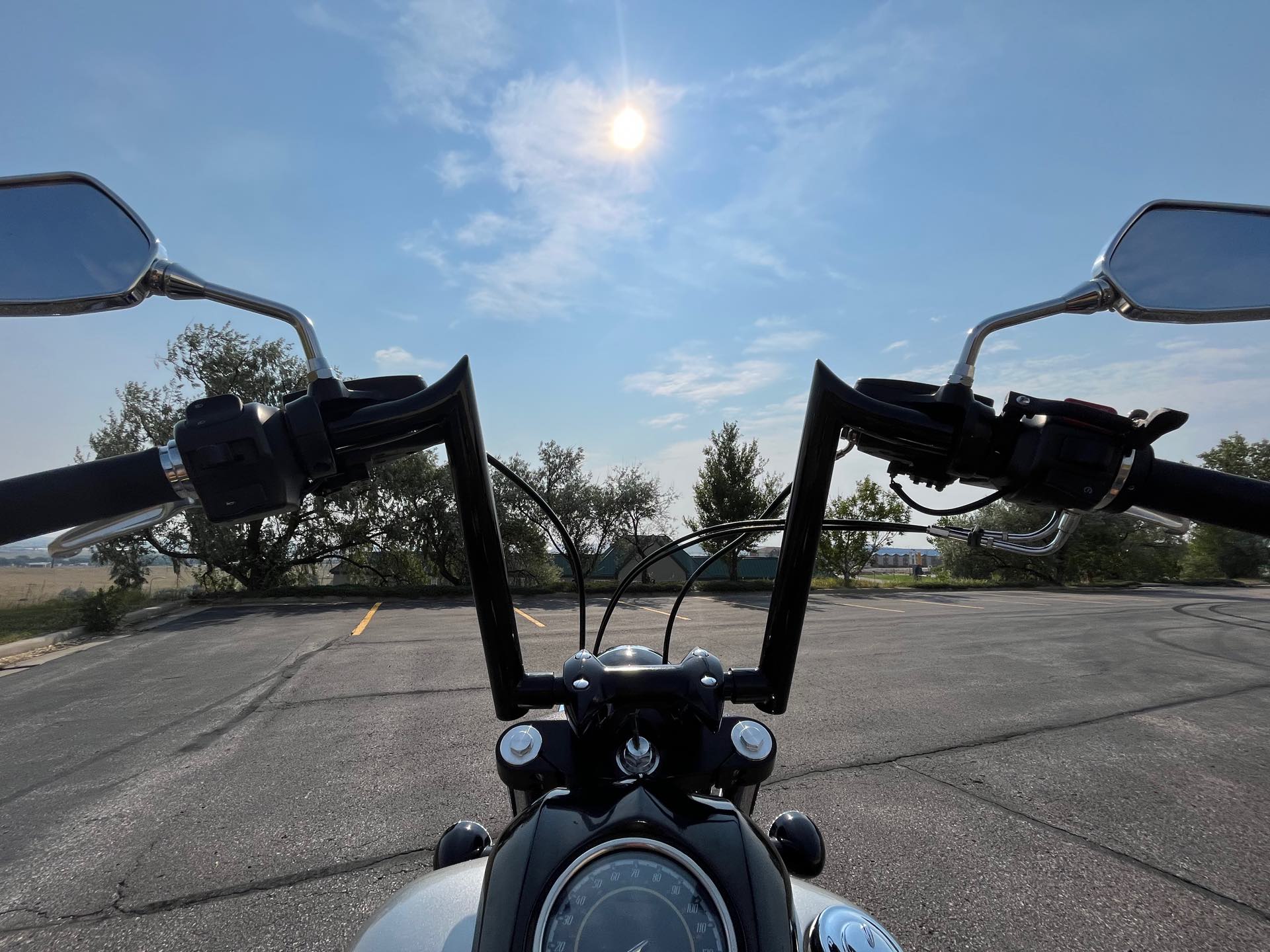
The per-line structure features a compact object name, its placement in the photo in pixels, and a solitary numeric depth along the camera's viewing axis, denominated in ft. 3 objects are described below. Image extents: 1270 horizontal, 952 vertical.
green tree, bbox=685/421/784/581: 76.74
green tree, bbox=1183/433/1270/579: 123.24
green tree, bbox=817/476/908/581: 88.17
